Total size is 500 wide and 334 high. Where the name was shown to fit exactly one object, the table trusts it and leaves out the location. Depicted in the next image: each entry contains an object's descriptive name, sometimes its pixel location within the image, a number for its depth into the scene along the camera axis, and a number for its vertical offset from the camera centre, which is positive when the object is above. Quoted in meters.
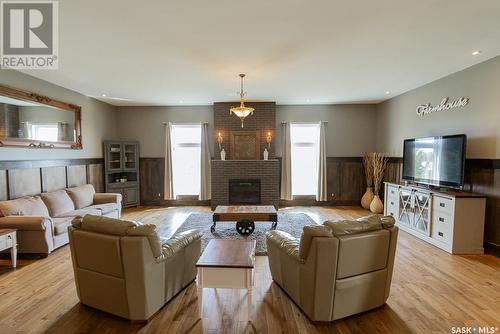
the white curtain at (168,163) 7.23 -0.15
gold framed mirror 4.07 +0.69
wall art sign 4.23 +1.03
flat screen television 3.97 -0.01
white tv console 3.78 -0.97
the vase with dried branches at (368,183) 6.76 -0.66
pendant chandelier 4.56 +0.90
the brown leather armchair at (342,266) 2.09 -0.97
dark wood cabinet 6.70 -0.33
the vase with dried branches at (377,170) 6.45 -0.29
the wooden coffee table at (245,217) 4.51 -1.08
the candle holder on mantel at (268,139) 6.97 +0.56
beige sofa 3.58 -0.98
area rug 4.44 -1.43
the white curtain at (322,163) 7.07 -0.12
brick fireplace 6.78 -0.33
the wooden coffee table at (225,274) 2.16 -1.02
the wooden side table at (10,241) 3.22 -1.13
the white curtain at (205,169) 7.19 -0.32
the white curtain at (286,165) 7.10 -0.18
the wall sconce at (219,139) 7.01 +0.55
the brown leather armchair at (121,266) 2.12 -0.98
